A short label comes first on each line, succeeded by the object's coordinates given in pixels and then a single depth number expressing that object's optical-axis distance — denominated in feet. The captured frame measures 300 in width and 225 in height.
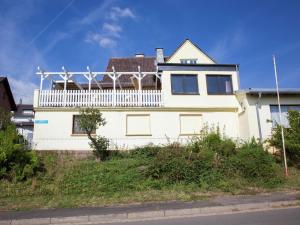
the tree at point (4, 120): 45.60
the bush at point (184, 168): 36.55
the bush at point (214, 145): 44.80
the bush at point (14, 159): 37.11
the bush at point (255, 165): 37.55
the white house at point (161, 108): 53.62
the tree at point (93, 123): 43.27
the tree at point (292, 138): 43.73
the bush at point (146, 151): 48.55
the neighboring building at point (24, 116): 107.76
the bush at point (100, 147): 47.45
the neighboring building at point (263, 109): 52.29
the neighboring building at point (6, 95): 97.16
